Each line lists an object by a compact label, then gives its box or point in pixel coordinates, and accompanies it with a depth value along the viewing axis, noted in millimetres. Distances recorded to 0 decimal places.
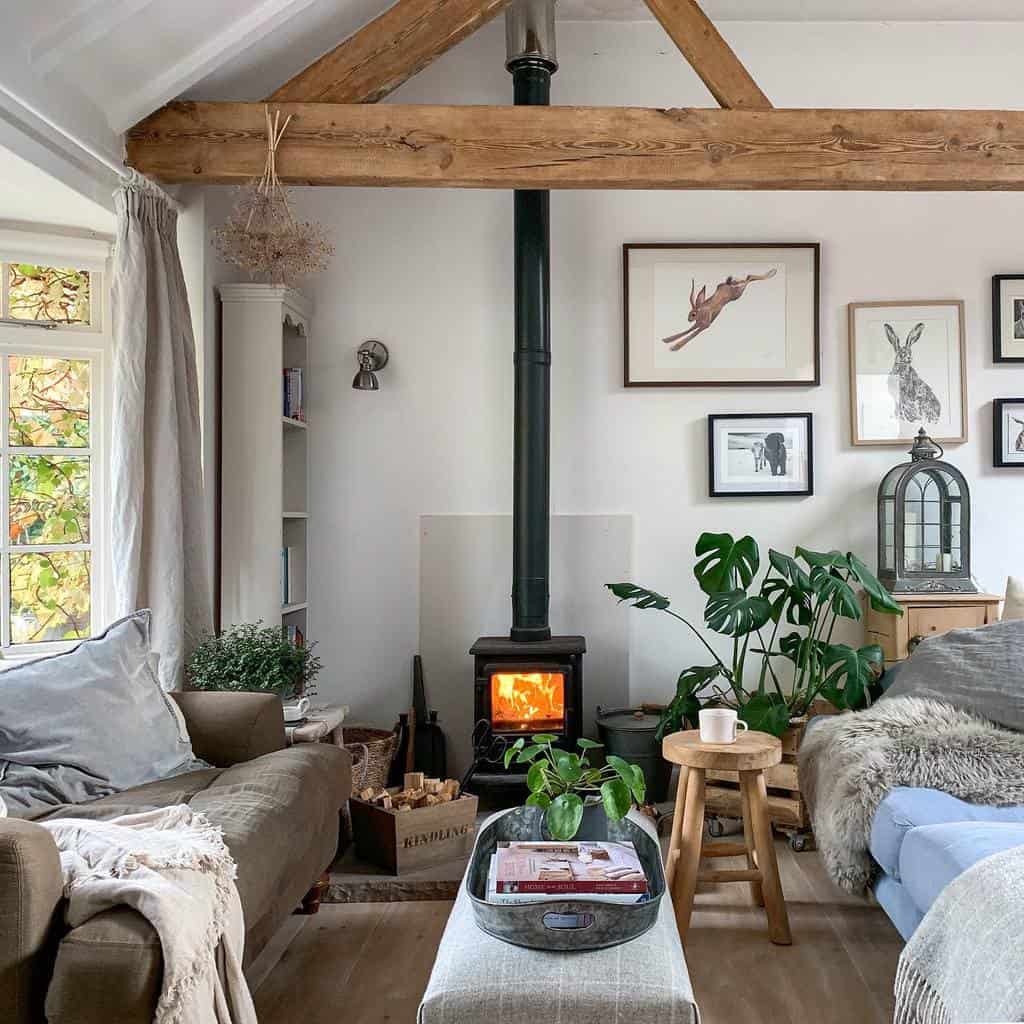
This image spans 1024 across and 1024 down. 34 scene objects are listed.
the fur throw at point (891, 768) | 2645
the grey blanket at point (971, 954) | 1758
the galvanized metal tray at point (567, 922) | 1804
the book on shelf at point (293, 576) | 4227
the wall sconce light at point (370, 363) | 4289
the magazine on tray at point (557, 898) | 1849
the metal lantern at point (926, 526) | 4043
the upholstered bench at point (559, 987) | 1654
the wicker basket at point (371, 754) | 3799
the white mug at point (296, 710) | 3512
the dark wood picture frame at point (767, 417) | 4359
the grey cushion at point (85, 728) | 2482
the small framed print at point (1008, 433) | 4332
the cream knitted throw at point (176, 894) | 1703
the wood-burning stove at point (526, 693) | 3904
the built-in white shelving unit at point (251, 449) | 3975
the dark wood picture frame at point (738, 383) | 4367
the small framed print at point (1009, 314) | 4348
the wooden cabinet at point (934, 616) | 3936
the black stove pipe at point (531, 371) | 4109
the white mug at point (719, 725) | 2869
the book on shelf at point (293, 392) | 4203
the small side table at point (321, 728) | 3395
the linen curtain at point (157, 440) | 3305
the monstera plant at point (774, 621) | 3645
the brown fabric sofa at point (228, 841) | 1643
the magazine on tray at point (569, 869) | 1915
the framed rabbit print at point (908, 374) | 4359
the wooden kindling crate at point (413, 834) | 3287
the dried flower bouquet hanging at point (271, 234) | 3324
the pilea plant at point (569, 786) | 2104
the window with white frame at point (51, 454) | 3582
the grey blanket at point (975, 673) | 3023
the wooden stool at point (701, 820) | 2799
